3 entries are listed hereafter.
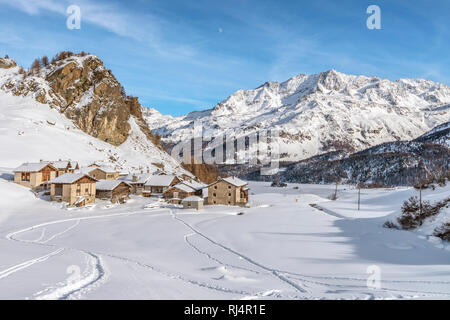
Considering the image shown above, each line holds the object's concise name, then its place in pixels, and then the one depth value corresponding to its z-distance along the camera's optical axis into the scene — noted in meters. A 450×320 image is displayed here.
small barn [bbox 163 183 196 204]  69.25
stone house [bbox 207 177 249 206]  68.62
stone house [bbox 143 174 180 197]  73.44
